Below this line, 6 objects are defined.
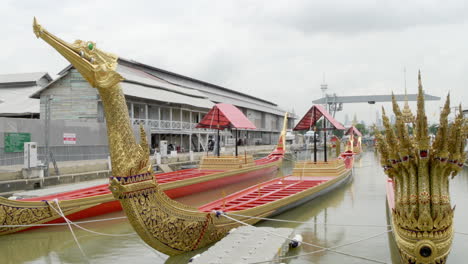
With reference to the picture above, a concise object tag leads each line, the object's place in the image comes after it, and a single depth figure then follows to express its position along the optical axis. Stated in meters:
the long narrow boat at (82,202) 7.65
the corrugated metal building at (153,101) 20.45
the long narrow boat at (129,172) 4.97
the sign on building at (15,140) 13.47
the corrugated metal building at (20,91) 23.27
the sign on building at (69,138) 16.05
